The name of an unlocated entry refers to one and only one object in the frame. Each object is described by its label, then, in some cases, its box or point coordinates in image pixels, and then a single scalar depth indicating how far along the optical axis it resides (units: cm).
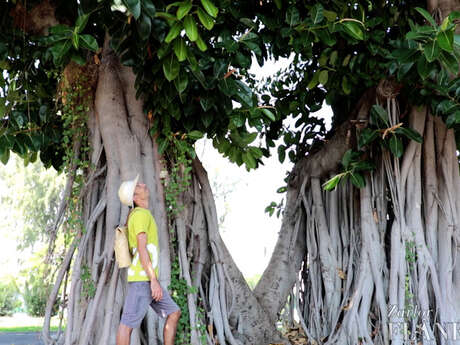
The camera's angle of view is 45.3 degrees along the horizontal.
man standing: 309
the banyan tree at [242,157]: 344
